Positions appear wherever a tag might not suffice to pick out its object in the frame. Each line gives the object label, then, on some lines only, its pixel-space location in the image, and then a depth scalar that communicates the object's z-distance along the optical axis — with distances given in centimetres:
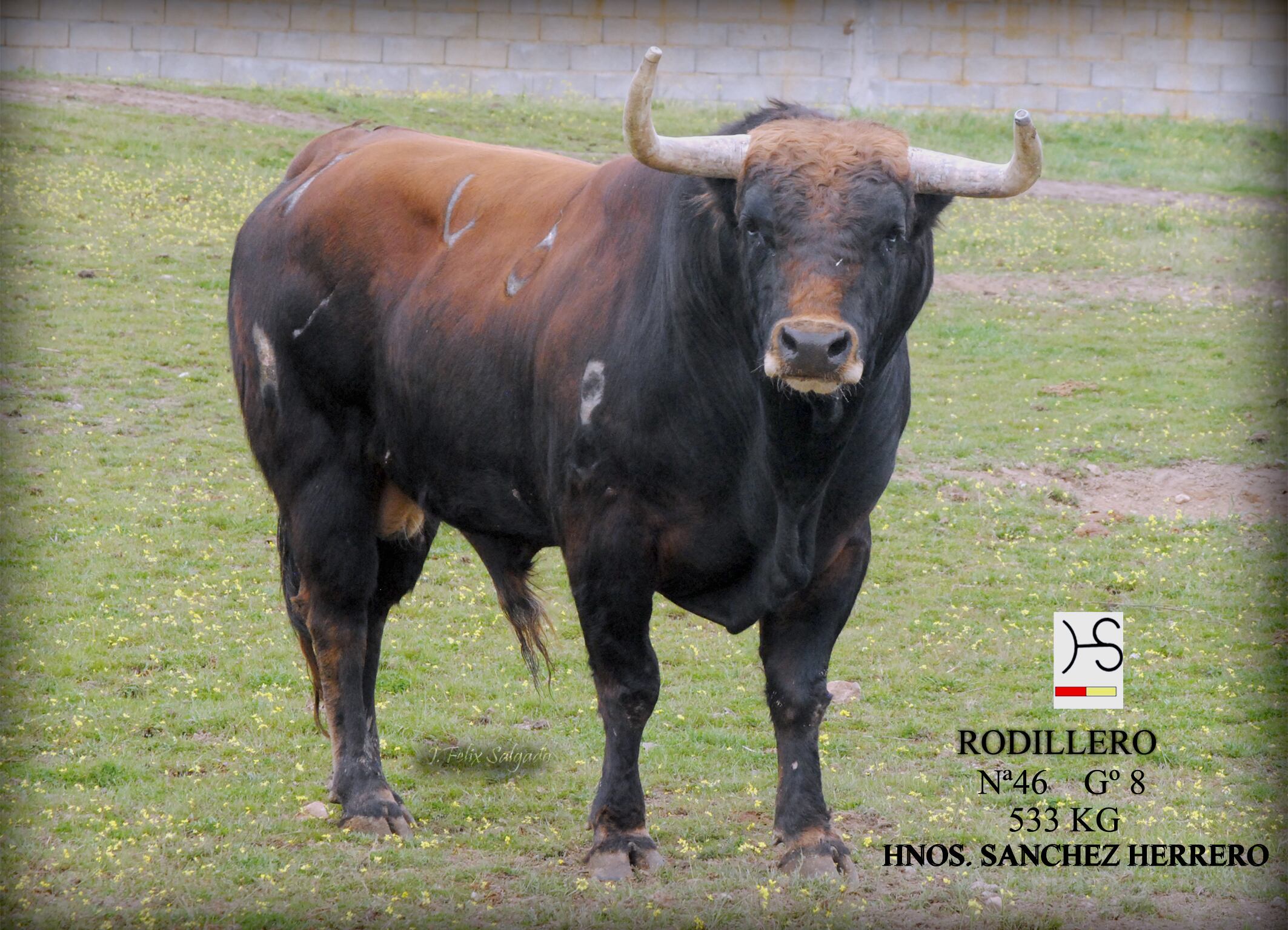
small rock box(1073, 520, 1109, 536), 2119
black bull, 1009
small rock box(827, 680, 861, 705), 1563
